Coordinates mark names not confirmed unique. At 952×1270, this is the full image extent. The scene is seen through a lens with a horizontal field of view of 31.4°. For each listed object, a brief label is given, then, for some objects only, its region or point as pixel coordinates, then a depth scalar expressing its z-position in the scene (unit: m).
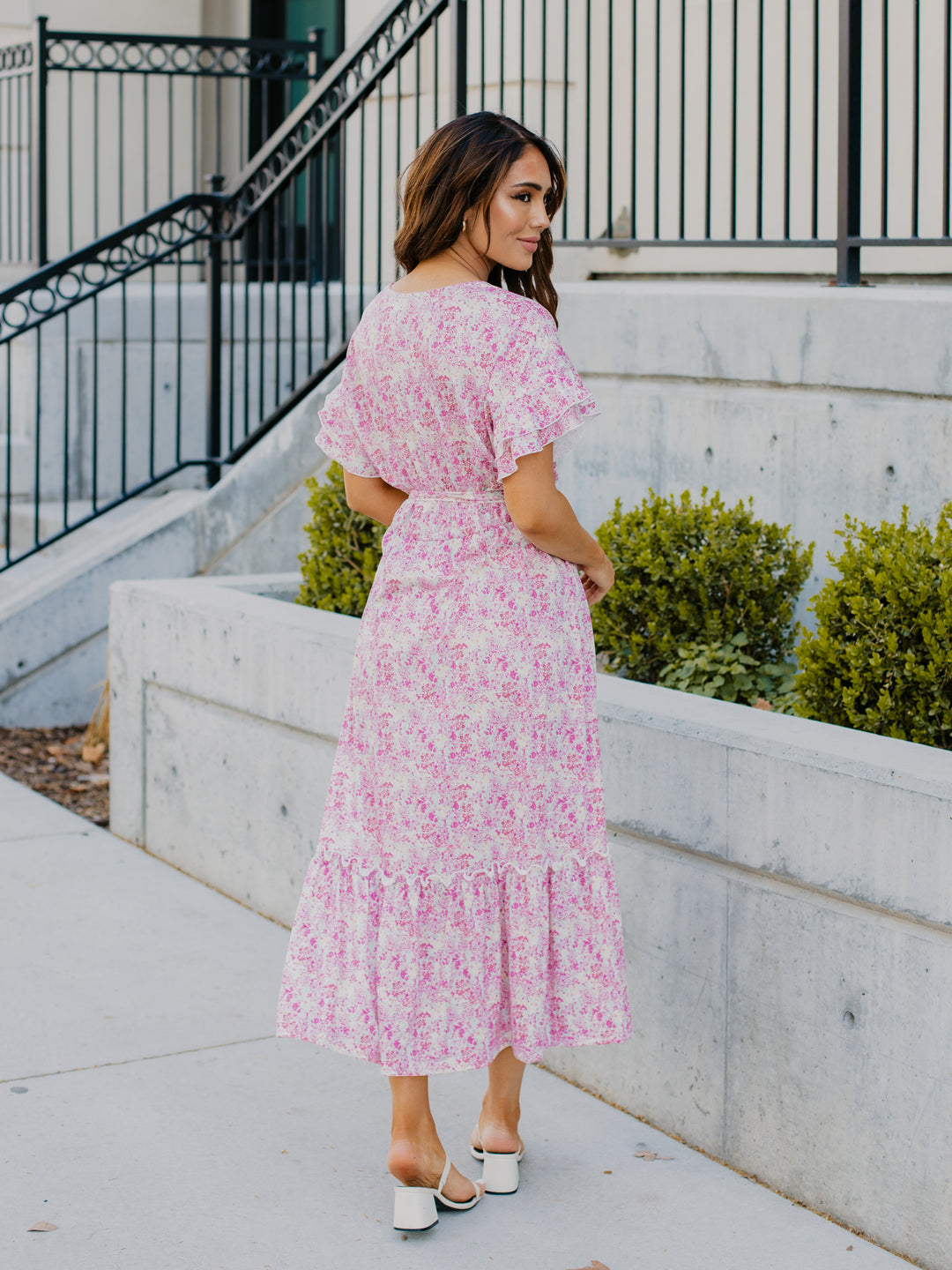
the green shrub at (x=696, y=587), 4.45
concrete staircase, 7.32
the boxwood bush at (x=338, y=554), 5.58
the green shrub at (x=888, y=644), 3.54
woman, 3.04
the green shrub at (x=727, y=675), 4.31
